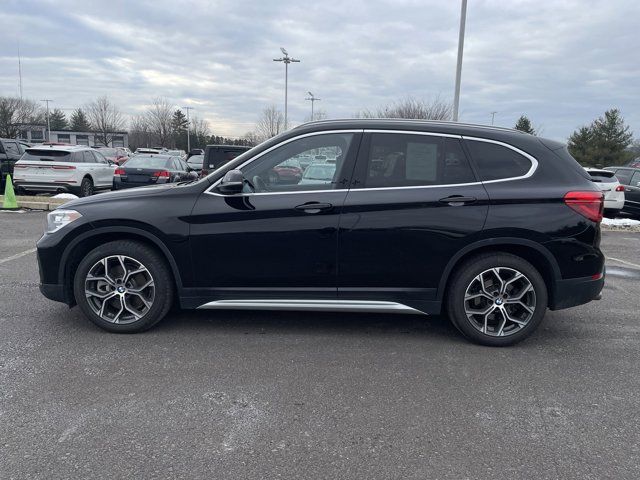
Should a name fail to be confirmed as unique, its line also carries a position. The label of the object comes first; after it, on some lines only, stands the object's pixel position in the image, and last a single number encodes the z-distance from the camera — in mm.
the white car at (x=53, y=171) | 13758
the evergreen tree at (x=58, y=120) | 94062
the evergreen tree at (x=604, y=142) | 42031
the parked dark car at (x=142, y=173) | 13469
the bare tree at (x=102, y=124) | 77625
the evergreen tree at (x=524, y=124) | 53881
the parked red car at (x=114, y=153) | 34369
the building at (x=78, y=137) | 81000
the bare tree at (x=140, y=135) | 81125
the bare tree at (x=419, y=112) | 30667
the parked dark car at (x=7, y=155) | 15602
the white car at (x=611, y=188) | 13586
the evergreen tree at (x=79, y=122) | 92019
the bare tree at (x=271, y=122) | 53750
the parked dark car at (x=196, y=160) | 21972
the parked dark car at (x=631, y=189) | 14203
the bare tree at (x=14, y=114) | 61250
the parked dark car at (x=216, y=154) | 12211
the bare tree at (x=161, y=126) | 79812
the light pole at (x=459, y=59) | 15625
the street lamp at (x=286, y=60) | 34656
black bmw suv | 4086
